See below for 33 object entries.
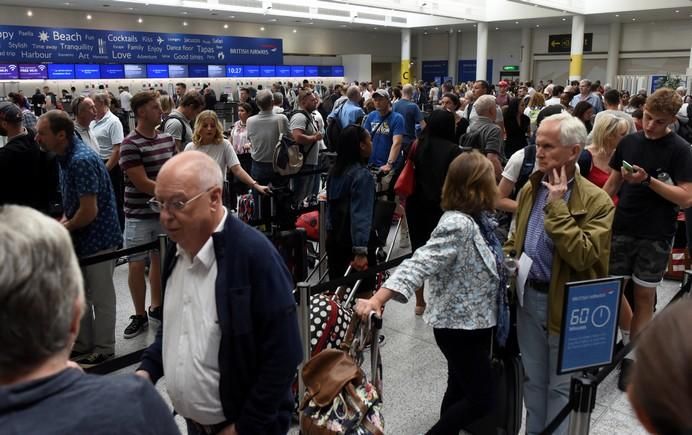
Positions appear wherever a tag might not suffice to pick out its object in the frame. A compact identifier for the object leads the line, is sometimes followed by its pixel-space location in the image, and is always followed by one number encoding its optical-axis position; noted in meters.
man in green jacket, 2.44
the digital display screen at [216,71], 25.98
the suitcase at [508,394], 2.79
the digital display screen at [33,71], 20.25
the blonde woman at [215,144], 5.11
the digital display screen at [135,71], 23.11
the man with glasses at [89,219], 3.66
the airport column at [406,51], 32.56
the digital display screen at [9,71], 19.72
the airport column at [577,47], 25.58
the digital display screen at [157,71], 23.80
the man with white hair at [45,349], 0.98
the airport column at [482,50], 28.28
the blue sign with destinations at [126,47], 20.56
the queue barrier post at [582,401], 2.05
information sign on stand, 2.24
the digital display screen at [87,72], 21.69
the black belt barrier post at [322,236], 5.38
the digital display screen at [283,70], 28.58
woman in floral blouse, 2.50
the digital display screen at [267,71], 27.80
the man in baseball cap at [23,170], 4.00
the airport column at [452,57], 35.91
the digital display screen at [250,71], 27.11
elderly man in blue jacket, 1.82
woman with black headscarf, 4.52
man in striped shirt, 4.26
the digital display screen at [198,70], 25.31
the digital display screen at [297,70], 29.47
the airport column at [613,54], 28.91
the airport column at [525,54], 32.62
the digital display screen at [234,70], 26.56
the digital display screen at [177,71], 24.56
